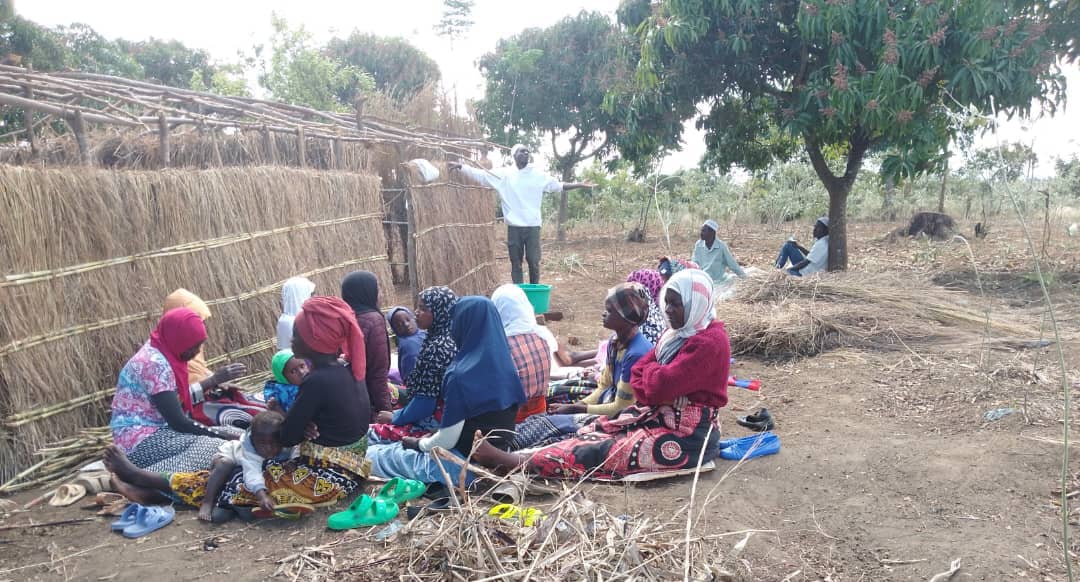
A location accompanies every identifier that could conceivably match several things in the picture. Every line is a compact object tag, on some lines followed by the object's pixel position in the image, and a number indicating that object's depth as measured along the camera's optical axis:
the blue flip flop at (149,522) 3.40
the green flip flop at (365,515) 3.45
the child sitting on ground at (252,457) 3.48
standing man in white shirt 8.38
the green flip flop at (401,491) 3.69
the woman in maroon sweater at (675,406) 3.77
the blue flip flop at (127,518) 3.44
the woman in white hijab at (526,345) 4.33
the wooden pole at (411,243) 7.91
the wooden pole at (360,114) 8.57
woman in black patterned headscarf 4.19
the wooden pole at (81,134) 4.74
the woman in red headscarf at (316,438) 3.55
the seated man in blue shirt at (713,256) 8.30
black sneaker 4.62
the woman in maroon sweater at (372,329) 4.74
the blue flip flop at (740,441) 4.20
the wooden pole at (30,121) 4.95
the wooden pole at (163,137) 5.55
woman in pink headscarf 3.90
